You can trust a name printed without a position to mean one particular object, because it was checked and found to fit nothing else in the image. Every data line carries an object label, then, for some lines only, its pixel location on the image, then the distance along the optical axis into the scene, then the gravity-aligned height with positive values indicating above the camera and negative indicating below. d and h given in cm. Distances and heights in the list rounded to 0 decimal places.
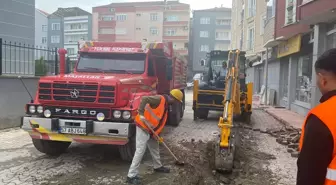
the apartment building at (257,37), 1909 +367
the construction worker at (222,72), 1290 +37
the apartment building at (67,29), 5741 +903
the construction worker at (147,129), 510 -82
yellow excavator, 674 -38
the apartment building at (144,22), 5509 +1009
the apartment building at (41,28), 5625 +904
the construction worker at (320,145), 171 -33
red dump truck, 560 -60
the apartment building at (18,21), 1802 +331
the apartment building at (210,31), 5884 +948
